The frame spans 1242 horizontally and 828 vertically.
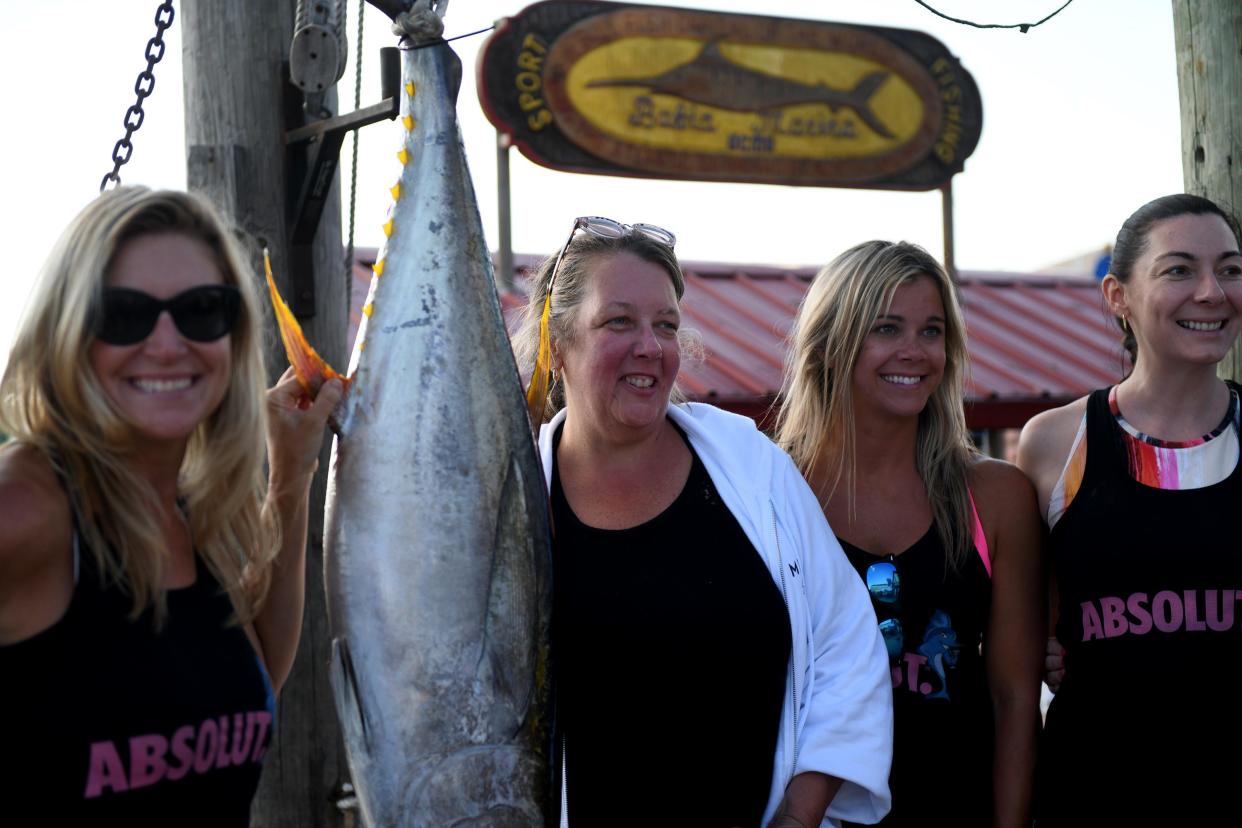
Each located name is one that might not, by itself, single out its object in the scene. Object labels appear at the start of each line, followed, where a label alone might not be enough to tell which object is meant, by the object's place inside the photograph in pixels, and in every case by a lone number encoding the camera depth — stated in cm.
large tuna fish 198
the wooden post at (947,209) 877
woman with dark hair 238
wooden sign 729
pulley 257
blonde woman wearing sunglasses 153
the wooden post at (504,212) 724
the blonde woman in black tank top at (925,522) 238
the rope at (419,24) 217
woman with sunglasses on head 213
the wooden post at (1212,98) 337
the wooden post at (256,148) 268
